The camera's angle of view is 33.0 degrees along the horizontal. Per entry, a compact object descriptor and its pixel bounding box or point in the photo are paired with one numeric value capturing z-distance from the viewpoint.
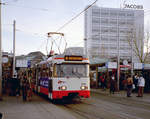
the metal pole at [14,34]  25.52
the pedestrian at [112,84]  23.18
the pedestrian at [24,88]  16.41
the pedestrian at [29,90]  16.40
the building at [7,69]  24.70
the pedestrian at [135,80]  24.38
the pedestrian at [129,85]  20.09
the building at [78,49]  109.73
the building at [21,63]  24.61
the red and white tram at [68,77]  14.47
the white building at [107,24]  133.05
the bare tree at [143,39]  40.03
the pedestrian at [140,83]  19.91
